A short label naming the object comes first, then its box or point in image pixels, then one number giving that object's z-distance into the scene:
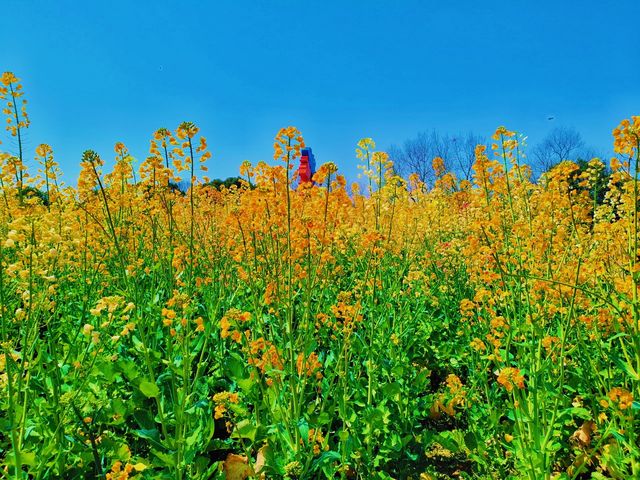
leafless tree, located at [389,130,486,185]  32.63
